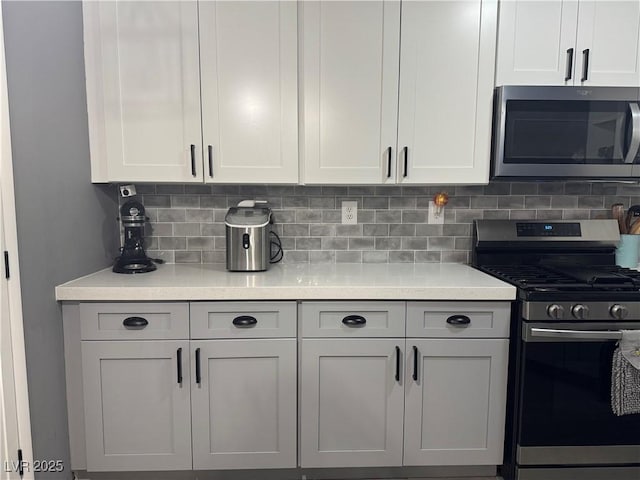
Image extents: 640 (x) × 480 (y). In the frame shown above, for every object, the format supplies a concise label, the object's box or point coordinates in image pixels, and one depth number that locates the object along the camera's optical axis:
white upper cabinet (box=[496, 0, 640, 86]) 1.83
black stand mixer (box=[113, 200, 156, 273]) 1.94
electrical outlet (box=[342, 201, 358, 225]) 2.25
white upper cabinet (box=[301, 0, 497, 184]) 1.83
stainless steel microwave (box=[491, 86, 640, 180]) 1.82
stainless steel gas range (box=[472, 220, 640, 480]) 1.61
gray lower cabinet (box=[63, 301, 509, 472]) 1.68
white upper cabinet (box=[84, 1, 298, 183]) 1.82
